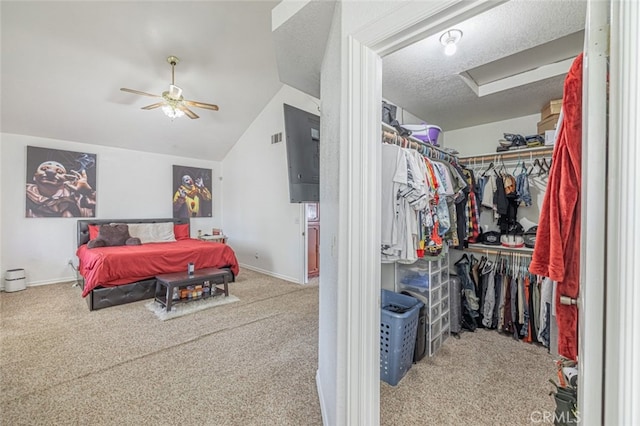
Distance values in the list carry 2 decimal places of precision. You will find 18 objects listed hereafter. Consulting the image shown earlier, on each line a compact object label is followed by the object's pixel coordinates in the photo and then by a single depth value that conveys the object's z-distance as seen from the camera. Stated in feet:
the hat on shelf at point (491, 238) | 9.13
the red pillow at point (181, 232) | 18.30
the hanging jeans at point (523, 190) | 9.07
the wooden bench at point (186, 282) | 10.82
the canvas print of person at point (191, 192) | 19.16
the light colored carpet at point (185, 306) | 10.51
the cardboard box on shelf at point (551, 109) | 8.21
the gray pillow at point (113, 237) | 14.49
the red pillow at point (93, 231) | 15.16
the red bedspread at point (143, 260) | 11.32
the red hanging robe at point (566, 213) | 2.85
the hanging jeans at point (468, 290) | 9.12
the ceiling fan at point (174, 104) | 10.39
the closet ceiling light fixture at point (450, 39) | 5.75
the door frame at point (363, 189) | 3.60
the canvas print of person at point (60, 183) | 14.20
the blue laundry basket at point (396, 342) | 6.36
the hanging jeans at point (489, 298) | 8.85
